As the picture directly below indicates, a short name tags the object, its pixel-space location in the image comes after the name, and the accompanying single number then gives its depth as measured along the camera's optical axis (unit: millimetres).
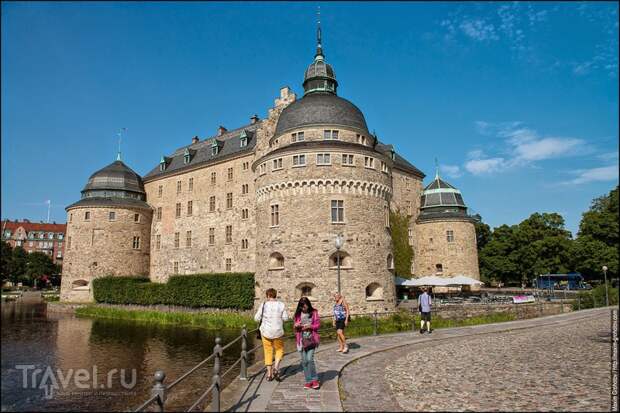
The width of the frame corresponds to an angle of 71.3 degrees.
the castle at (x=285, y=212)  25797
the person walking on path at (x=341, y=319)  13672
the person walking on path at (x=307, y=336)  9078
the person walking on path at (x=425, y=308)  17703
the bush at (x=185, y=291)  31609
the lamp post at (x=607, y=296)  31492
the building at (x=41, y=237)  90312
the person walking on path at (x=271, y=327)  9336
